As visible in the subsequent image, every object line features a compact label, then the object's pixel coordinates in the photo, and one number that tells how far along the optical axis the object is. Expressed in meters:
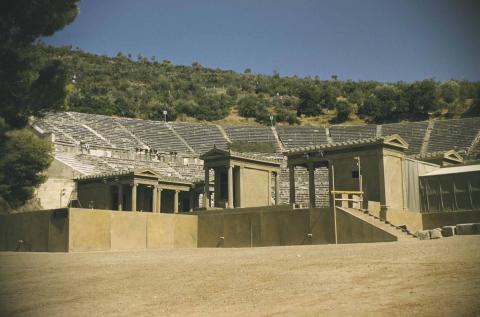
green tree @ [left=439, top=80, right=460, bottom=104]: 93.44
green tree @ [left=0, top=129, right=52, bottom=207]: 38.12
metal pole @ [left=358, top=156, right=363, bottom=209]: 34.47
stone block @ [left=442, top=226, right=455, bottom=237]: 24.74
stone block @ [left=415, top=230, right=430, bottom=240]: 24.92
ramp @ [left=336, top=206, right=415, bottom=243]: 27.20
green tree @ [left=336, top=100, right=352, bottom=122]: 94.56
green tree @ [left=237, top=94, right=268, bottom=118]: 96.72
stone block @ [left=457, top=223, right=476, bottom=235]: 24.41
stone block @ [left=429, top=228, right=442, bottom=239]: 24.84
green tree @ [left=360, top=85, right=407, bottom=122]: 93.25
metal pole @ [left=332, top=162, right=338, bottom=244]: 29.15
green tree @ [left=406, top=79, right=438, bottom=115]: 91.69
